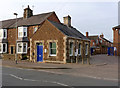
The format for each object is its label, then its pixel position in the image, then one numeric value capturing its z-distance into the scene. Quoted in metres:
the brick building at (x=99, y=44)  50.74
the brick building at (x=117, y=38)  33.53
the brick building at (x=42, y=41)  17.84
